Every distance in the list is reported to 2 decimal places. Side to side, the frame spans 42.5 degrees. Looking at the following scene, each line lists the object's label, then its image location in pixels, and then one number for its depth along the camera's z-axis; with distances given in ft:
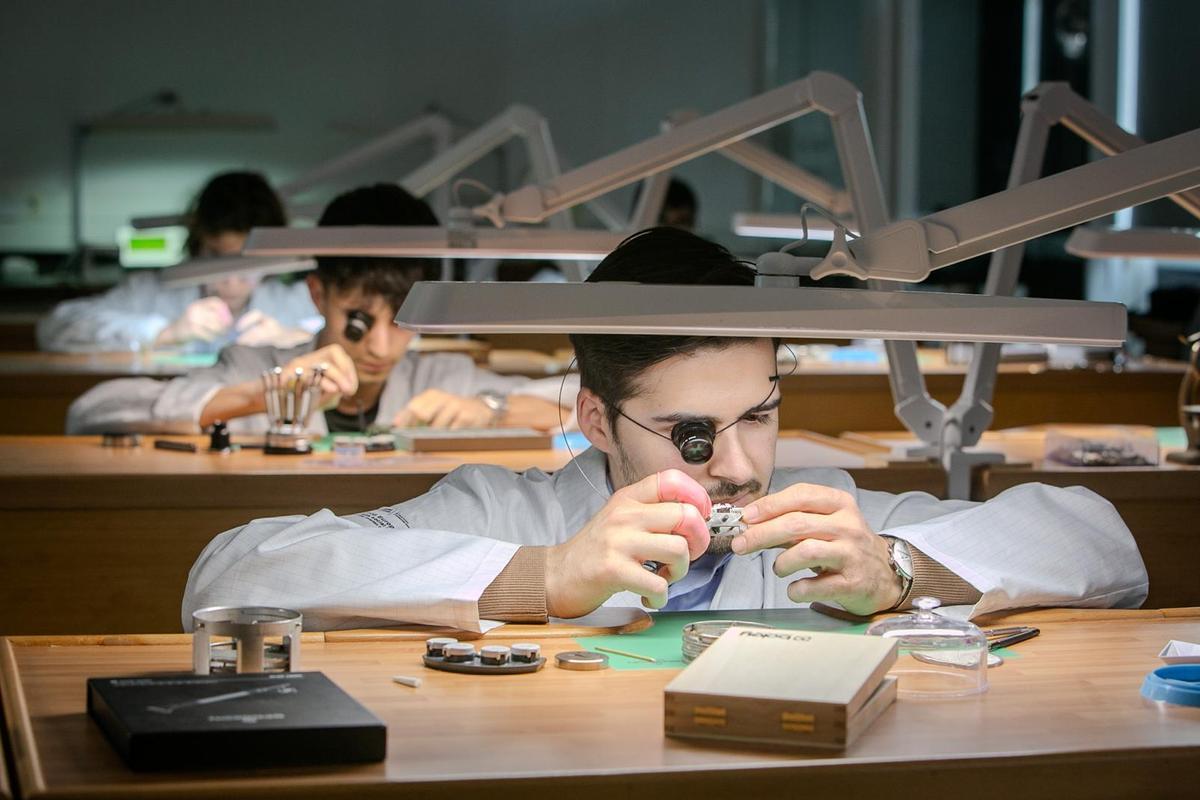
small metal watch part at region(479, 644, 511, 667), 5.00
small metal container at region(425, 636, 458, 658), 5.14
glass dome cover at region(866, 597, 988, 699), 4.80
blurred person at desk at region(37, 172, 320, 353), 17.31
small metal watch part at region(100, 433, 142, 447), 10.54
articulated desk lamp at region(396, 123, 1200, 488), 4.36
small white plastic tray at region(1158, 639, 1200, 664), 5.26
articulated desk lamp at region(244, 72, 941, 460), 8.04
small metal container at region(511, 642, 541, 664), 5.04
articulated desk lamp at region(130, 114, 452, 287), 11.55
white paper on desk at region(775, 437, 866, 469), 9.78
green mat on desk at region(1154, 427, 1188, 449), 11.05
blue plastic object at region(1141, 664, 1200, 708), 4.62
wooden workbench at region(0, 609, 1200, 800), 3.81
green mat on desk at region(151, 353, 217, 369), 16.01
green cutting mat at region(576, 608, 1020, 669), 5.21
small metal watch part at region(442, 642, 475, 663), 5.07
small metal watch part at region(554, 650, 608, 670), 5.07
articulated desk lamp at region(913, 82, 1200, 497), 9.21
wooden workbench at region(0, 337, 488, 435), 14.61
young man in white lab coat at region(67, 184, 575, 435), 11.03
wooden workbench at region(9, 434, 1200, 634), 9.04
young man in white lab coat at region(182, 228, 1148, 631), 5.49
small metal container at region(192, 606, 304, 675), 4.70
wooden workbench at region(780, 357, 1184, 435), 15.43
